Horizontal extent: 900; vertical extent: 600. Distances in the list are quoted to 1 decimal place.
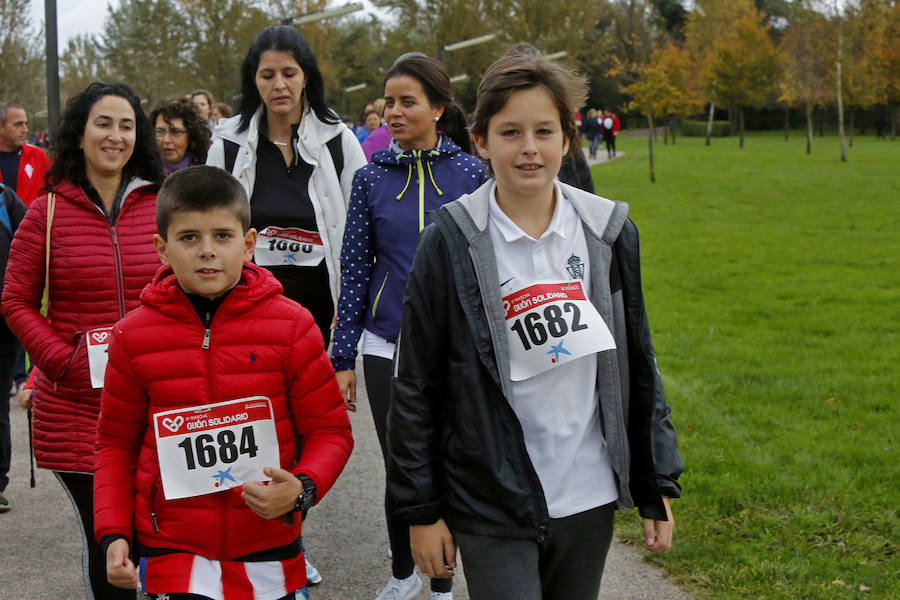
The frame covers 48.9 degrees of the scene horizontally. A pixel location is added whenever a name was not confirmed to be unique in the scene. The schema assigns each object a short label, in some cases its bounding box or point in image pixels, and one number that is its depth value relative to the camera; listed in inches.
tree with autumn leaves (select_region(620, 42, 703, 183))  1116.5
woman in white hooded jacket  172.6
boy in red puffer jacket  105.4
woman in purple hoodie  153.7
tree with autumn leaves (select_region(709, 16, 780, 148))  2064.5
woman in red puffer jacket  138.0
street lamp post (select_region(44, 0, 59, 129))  368.2
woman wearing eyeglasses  247.9
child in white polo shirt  96.0
